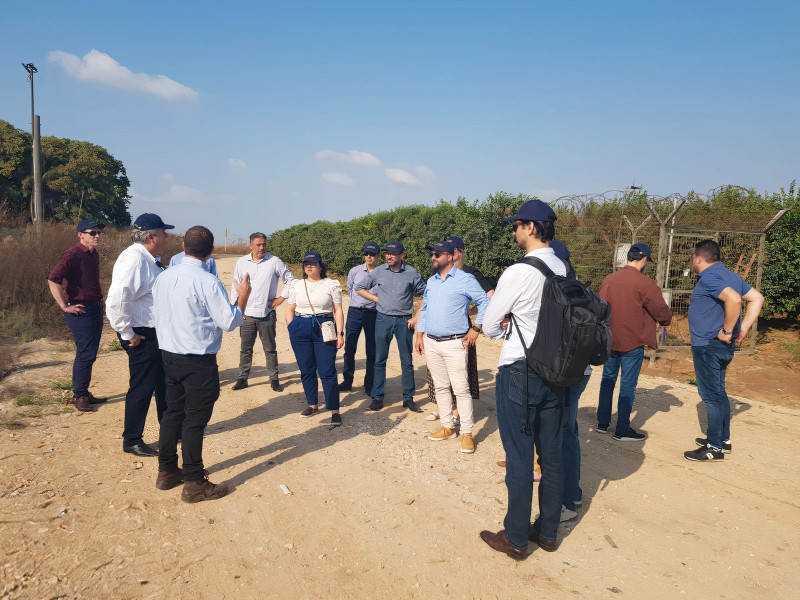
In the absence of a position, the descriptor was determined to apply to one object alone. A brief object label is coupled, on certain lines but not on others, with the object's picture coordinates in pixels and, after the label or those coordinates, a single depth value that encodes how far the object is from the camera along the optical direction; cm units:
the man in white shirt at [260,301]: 690
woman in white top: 571
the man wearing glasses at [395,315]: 639
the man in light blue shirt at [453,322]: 513
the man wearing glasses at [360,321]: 695
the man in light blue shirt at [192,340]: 381
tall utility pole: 1700
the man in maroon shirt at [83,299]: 568
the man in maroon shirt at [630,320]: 524
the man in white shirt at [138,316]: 450
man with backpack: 313
